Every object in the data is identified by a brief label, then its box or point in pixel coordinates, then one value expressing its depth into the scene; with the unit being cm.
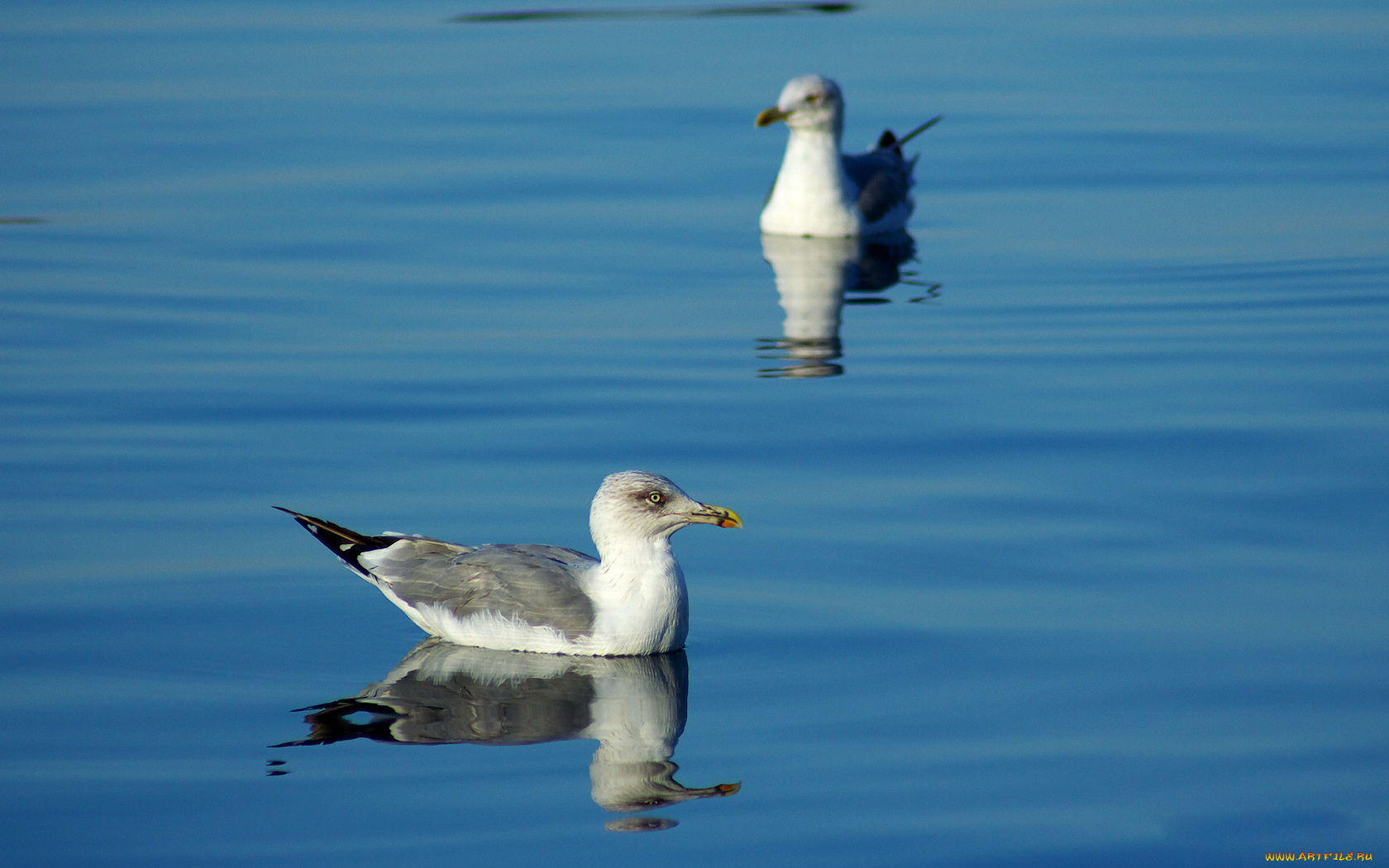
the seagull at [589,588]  1593
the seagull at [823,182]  3284
